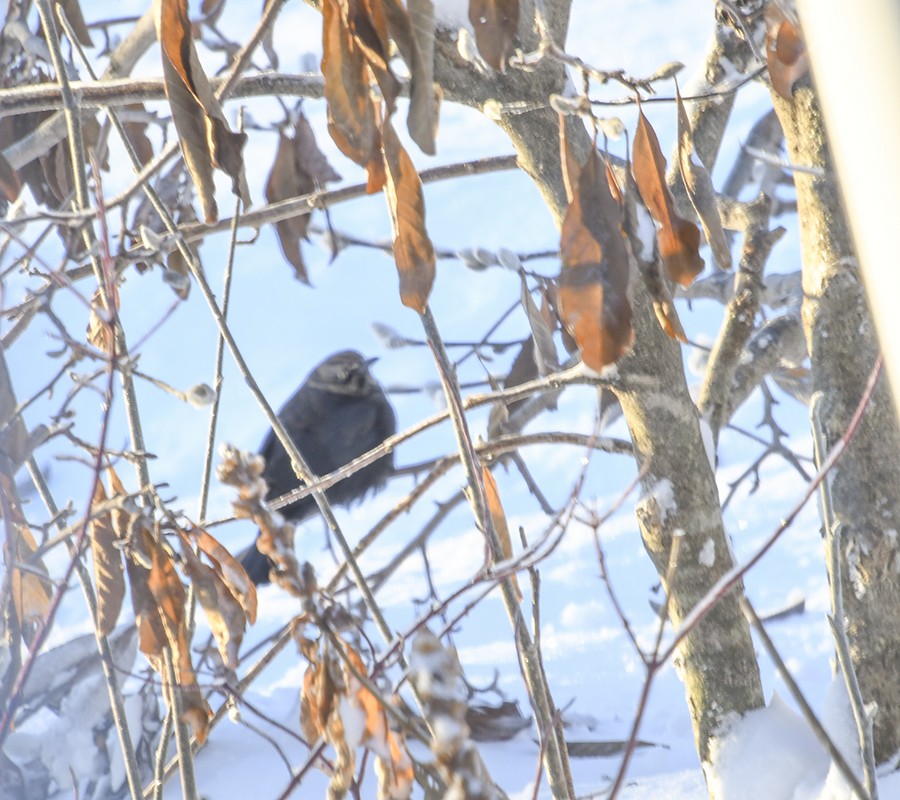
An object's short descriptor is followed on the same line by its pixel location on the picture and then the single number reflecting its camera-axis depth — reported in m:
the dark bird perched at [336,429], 13.44
